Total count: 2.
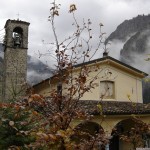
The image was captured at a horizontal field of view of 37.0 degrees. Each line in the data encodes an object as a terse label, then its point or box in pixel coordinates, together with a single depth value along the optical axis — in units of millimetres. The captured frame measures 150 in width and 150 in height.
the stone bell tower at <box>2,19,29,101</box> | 14349
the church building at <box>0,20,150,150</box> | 11216
